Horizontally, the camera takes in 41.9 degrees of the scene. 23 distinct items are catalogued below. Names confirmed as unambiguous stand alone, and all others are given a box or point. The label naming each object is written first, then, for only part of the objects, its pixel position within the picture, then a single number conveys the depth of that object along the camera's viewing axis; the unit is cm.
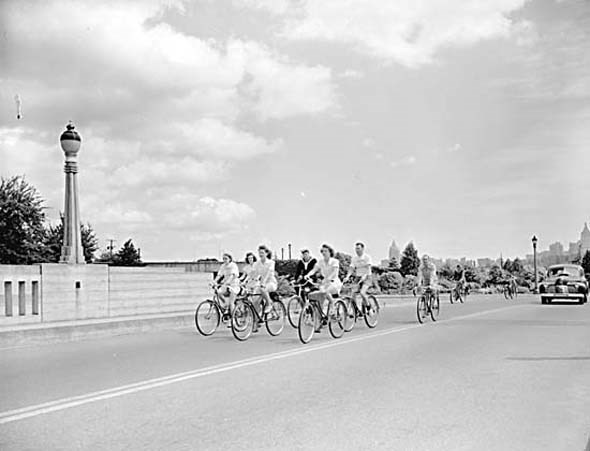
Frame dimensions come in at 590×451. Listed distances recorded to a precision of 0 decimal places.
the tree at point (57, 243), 3559
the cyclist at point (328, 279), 1656
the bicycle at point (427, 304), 2089
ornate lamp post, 1964
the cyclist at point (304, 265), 1923
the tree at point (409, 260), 7156
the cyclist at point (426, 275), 2084
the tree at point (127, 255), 5744
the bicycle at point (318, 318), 1556
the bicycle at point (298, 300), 1741
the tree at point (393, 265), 6751
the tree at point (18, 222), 3222
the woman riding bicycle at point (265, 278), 1738
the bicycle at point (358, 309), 1819
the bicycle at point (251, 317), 1631
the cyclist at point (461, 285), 3878
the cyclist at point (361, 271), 1867
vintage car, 3447
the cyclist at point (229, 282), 1747
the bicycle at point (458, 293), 3840
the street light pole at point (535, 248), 5435
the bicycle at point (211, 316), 1734
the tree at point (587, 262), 8400
